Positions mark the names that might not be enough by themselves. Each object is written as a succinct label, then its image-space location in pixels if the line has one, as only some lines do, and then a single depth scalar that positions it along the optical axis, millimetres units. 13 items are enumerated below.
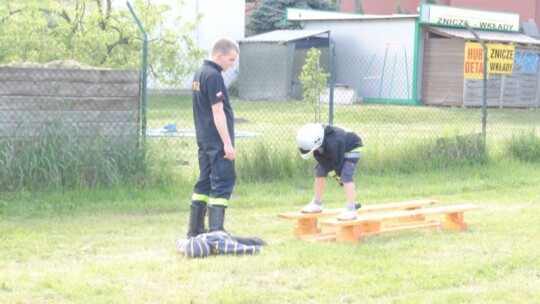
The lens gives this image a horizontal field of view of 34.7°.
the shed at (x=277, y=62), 32031
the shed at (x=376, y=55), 31266
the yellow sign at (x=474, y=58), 25328
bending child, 7750
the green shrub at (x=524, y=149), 13578
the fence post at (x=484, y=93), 13090
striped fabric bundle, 7027
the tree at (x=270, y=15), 44000
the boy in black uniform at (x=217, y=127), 7449
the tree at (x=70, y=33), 12523
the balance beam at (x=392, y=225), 7719
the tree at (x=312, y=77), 19702
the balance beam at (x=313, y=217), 7995
